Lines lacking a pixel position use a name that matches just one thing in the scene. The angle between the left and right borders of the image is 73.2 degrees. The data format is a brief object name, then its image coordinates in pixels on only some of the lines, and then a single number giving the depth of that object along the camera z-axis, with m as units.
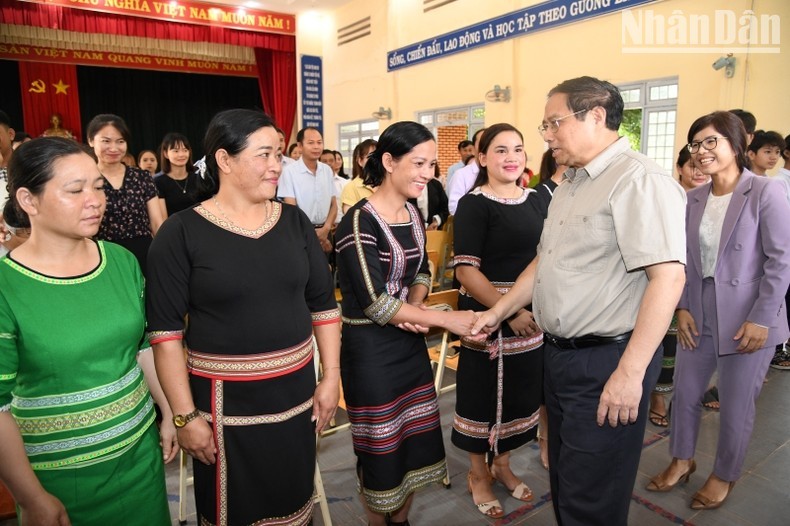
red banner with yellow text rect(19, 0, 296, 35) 9.08
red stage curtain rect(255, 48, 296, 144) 12.28
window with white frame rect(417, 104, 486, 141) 8.19
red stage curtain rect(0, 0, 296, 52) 8.96
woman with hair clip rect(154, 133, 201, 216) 4.02
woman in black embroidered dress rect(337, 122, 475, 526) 1.78
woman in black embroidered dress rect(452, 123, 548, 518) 2.21
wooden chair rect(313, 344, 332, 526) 2.15
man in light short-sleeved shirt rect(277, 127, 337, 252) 4.69
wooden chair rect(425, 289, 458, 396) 2.51
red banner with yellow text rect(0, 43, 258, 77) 10.90
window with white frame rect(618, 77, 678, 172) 5.89
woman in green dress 1.21
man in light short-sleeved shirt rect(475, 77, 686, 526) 1.40
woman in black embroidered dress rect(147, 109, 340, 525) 1.40
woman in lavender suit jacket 2.18
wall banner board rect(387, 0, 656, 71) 6.28
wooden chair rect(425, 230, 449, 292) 4.78
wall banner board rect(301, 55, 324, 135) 11.54
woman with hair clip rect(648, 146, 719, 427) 3.14
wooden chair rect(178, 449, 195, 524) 2.21
